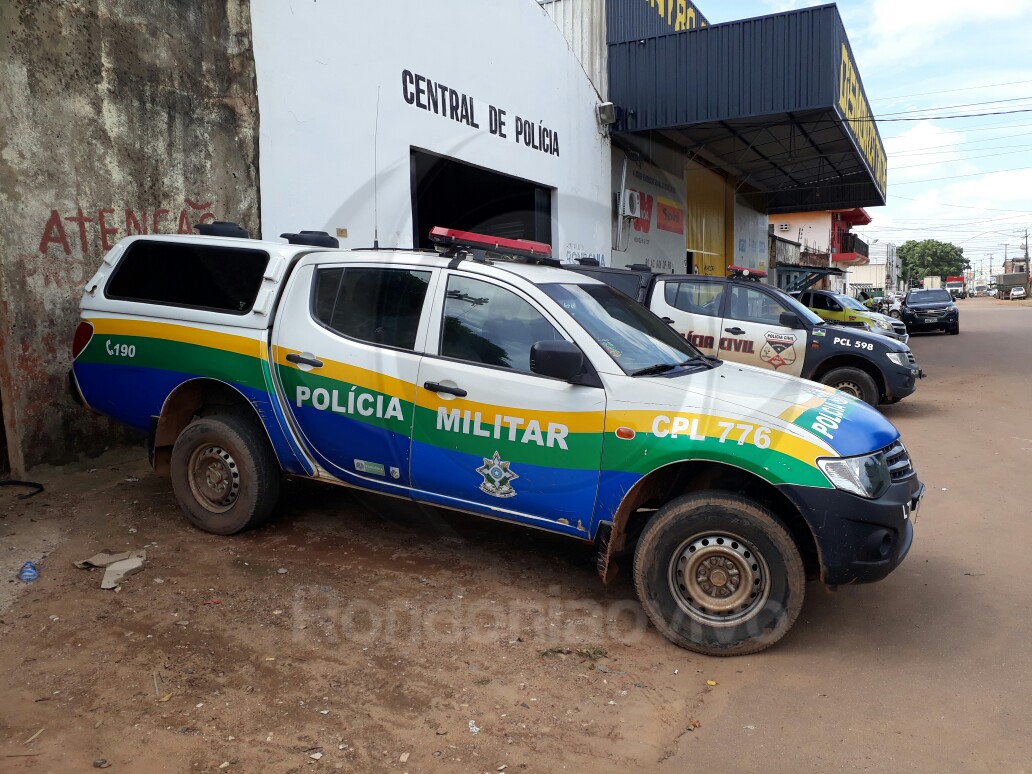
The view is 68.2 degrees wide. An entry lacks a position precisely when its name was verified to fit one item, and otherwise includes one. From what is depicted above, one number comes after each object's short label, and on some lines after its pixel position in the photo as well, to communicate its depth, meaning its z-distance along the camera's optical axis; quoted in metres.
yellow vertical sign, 16.28
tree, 131.38
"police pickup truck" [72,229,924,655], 3.68
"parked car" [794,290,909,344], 15.78
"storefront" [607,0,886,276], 14.74
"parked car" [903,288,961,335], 26.36
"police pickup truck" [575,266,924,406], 9.73
